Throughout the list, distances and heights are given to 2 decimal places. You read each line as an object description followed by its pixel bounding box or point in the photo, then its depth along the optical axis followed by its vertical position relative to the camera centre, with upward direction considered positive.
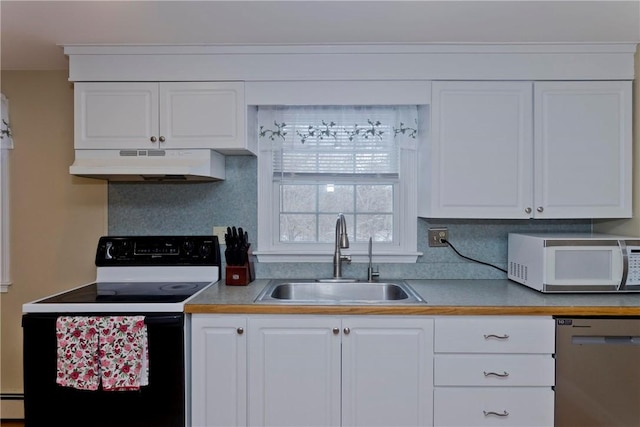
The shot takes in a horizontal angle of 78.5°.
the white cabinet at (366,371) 1.74 -0.72
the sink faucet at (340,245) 2.20 -0.20
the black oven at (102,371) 1.70 -0.71
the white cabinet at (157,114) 2.07 +0.50
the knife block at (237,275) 2.18 -0.37
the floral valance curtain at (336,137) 2.34 +0.44
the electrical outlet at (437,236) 2.38 -0.16
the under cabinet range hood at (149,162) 1.99 +0.25
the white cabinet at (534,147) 2.05 +0.34
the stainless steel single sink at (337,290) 2.28 -0.47
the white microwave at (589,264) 1.90 -0.26
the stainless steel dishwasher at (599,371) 1.70 -0.70
